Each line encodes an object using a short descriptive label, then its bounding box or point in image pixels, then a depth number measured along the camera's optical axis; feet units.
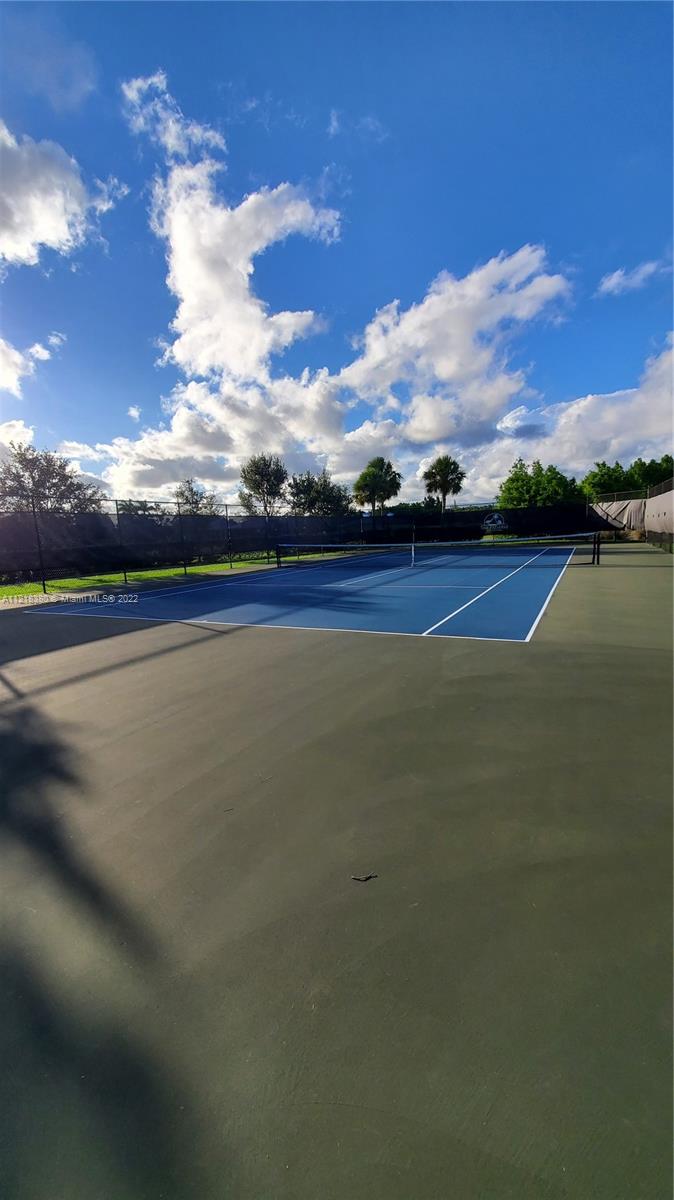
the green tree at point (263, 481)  140.97
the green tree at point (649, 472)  210.18
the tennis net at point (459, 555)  65.92
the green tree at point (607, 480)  201.26
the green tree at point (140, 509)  63.26
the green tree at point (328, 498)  159.53
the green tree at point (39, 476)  101.65
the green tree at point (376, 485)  196.54
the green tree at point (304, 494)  155.02
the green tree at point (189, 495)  147.31
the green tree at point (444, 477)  205.26
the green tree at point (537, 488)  183.11
